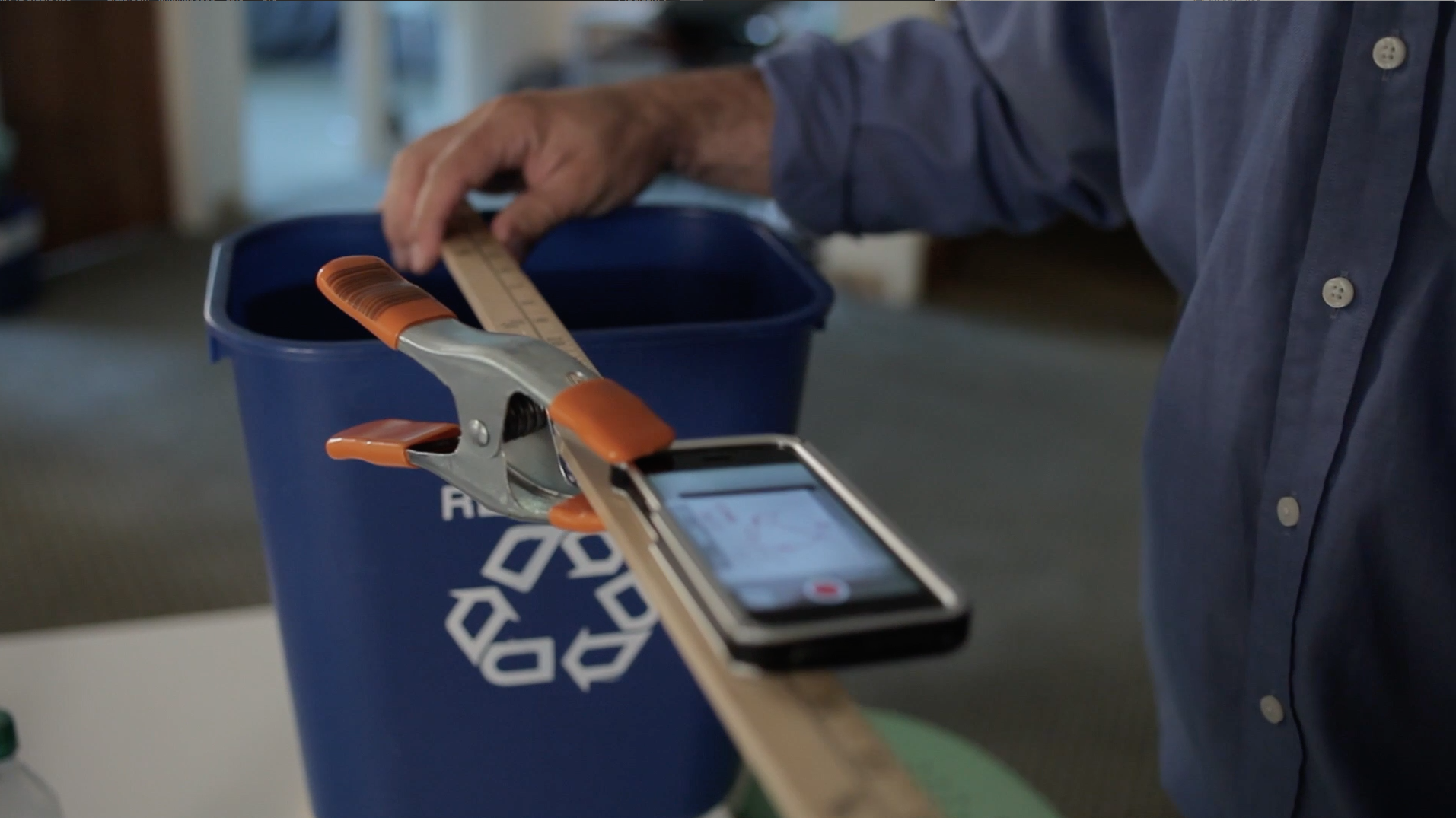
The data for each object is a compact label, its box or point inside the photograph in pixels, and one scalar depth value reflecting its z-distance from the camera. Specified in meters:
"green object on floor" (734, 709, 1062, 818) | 0.77
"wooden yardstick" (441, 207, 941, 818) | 0.30
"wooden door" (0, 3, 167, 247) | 2.56
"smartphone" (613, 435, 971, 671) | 0.32
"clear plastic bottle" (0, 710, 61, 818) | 0.60
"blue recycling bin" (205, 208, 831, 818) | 0.57
